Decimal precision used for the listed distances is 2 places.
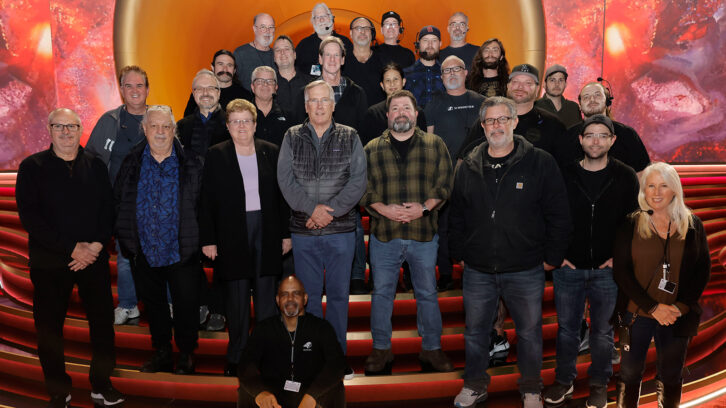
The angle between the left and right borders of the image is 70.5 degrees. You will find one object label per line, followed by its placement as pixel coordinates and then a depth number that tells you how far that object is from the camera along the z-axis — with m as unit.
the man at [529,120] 3.20
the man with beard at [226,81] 3.81
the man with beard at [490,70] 4.03
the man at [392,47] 4.37
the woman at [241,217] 2.91
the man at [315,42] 4.26
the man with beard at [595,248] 2.78
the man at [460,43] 4.43
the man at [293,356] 2.52
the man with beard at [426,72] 4.09
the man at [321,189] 2.90
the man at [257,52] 4.27
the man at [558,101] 3.85
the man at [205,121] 3.28
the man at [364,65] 4.18
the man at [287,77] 3.91
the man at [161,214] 2.96
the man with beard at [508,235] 2.72
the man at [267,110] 3.45
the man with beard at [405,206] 3.00
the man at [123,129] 3.38
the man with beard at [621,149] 3.16
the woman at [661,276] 2.53
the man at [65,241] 2.79
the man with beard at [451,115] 3.66
